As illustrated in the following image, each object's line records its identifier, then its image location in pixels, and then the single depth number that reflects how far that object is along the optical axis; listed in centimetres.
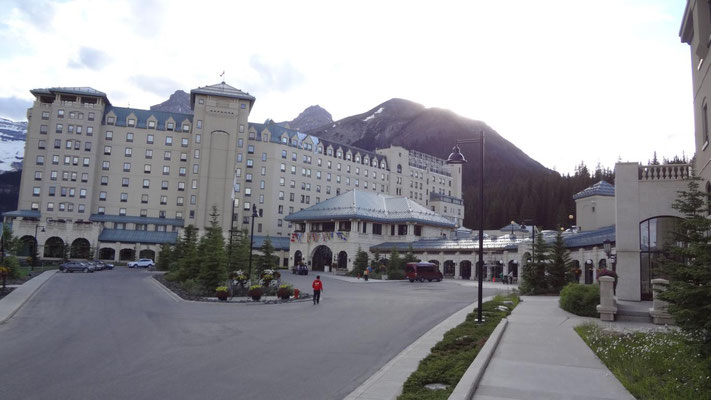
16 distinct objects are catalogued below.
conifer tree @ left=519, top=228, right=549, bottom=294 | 3672
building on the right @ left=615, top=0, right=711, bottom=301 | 2464
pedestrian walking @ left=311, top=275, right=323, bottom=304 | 2796
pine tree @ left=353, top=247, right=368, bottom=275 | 6525
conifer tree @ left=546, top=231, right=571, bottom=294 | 3675
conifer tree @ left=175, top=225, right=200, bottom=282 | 4034
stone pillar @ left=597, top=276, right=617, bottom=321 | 2003
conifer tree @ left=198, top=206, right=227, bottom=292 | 3319
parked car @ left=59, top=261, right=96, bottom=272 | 5928
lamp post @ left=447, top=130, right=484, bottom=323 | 1894
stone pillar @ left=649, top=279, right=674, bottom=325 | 1880
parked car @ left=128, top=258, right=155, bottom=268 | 7681
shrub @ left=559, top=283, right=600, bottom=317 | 2216
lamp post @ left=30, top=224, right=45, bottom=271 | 7293
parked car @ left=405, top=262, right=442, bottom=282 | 5562
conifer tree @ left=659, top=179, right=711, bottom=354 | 992
